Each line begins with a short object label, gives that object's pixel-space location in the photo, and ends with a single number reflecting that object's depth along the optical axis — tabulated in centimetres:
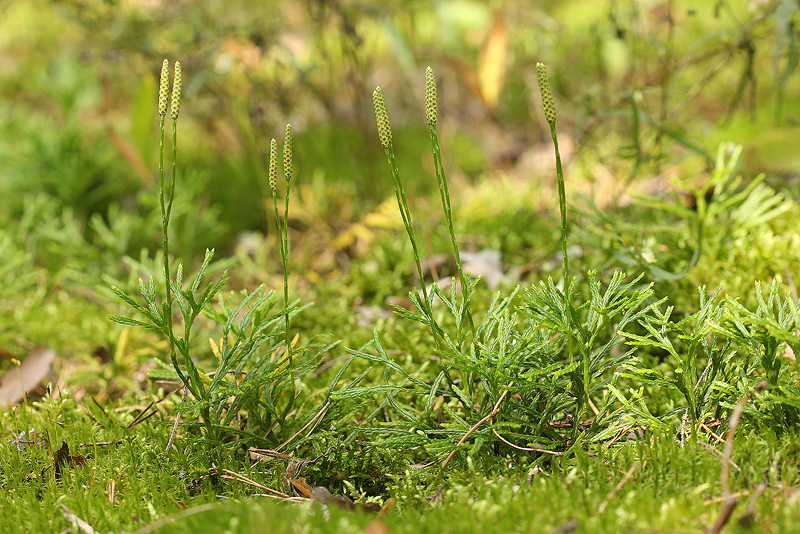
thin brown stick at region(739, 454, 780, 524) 71
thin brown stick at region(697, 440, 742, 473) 75
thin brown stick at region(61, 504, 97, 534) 74
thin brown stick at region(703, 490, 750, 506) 73
